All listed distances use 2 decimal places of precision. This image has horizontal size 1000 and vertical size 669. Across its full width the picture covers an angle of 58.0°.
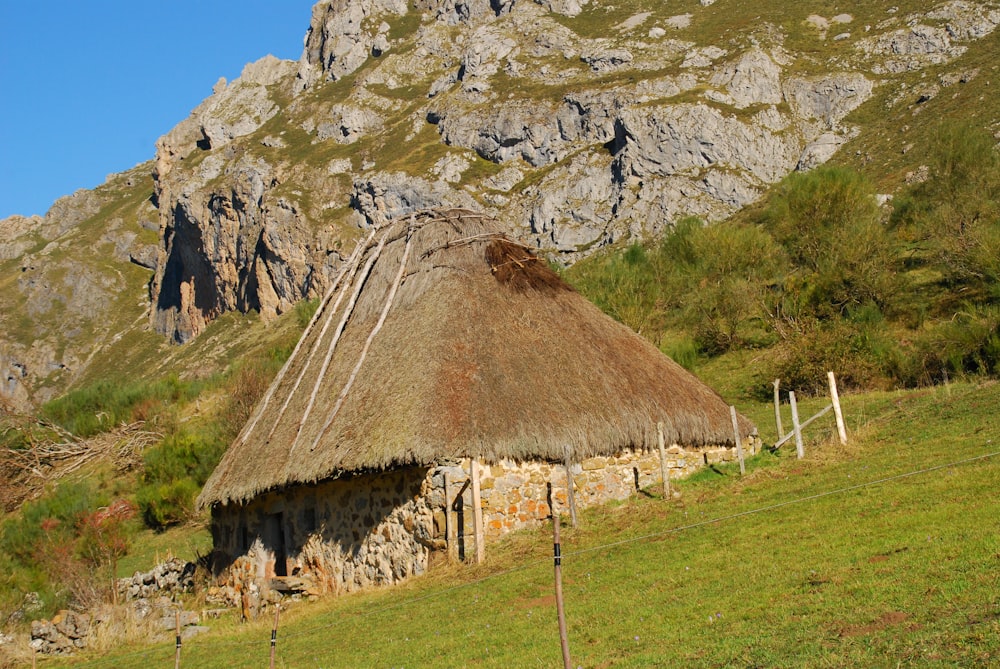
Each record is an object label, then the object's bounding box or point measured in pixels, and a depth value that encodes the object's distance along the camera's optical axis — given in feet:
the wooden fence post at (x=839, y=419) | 54.19
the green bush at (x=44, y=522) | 85.51
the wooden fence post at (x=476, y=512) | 45.93
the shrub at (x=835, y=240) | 109.81
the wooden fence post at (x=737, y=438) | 52.77
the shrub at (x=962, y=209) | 103.24
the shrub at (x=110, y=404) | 117.91
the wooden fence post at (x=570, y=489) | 46.80
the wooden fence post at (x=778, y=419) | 61.24
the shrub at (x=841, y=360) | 86.43
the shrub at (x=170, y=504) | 89.25
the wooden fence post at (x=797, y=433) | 53.42
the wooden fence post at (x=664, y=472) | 49.80
